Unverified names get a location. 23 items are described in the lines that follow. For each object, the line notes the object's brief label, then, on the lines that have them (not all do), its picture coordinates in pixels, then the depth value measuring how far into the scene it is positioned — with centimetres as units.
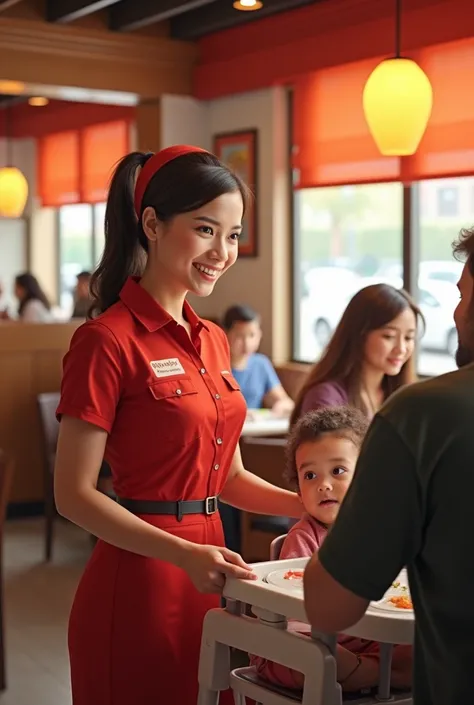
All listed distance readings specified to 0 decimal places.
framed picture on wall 724
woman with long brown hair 390
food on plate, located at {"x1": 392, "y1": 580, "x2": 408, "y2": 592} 202
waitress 208
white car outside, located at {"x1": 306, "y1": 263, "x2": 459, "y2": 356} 624
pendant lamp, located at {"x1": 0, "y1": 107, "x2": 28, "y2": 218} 974
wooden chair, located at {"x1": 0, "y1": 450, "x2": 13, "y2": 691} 379
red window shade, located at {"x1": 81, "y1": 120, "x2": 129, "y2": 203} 997
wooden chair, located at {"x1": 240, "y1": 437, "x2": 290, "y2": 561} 463
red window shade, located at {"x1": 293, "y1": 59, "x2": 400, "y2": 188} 630
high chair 179
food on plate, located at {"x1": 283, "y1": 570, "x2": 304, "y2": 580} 202
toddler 236
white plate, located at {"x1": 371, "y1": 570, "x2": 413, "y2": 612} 183
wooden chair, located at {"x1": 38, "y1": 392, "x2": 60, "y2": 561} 643
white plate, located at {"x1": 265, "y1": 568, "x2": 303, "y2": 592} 195
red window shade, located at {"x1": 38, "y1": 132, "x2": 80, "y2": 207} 1105
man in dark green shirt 141
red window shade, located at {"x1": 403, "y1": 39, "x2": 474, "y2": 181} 566
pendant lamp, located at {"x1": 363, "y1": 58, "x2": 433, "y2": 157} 472
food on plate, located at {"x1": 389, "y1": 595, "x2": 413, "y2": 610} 184
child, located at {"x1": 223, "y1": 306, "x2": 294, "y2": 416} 624
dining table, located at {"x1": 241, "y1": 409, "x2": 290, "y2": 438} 548
